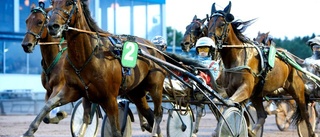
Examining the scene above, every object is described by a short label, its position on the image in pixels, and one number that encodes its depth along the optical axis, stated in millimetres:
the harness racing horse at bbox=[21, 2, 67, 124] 15855
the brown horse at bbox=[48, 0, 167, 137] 13104
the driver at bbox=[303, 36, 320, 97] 19863
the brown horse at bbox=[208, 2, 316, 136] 16056
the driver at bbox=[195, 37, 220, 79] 15023
